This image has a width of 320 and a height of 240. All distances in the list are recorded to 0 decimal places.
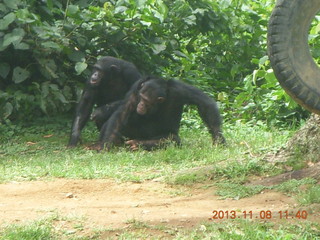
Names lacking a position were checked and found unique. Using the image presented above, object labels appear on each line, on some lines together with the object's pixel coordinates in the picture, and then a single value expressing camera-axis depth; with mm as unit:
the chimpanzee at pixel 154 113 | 16828
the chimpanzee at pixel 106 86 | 18328
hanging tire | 9594
